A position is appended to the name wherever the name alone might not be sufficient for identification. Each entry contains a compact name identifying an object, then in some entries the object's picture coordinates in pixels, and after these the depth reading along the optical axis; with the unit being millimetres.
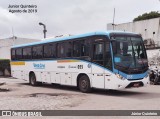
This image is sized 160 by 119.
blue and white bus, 14844
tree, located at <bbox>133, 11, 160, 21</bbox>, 69688
